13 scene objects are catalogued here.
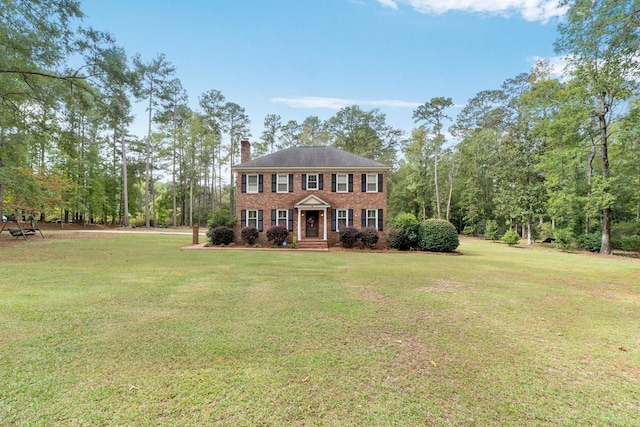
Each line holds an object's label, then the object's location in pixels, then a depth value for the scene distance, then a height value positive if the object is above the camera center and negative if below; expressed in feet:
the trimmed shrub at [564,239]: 69.92 -5.48
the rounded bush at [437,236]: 56.08 -3.64
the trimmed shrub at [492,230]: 95.25 -4.26
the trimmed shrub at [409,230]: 58.29 -2.46
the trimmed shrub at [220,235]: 59.11 -3.27
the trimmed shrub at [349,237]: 59.62 -3.89
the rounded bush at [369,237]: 58.95 -3.88
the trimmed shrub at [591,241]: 65.62 -5.82
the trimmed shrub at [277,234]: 59.62 -3.14
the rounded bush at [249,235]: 60.03 -3.32
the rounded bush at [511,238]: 77.56 -5.68
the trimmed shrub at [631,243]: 62.39 -5.98
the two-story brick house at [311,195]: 63.77 +5.34
